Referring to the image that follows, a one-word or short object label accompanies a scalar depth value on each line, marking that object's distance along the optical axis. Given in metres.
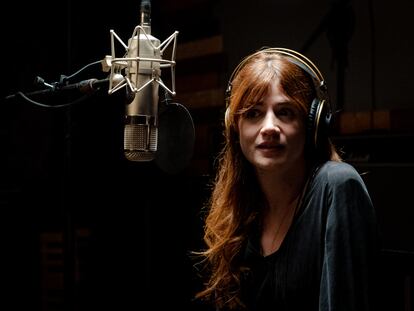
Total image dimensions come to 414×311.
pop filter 1.55
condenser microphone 1.42
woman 1.25
